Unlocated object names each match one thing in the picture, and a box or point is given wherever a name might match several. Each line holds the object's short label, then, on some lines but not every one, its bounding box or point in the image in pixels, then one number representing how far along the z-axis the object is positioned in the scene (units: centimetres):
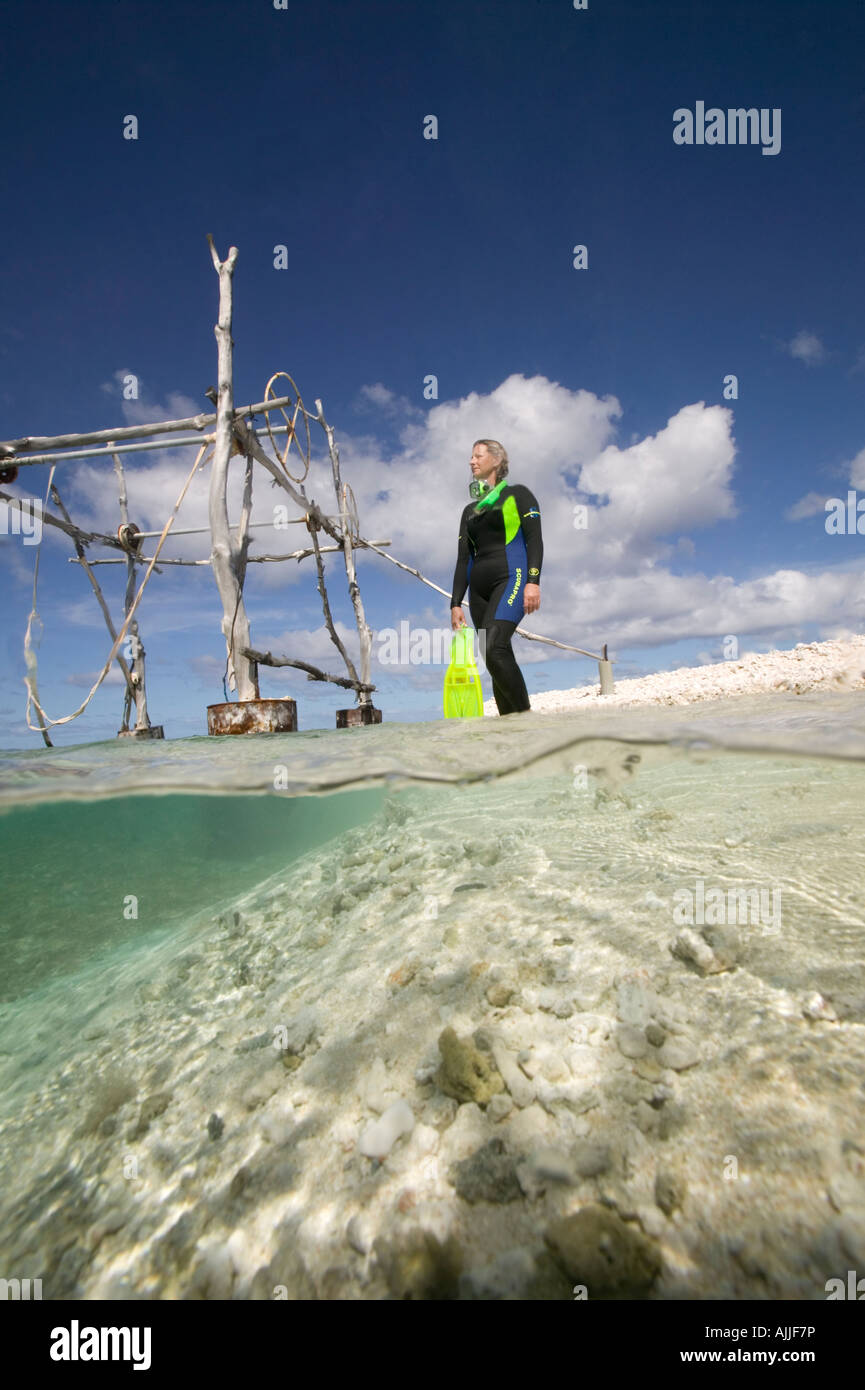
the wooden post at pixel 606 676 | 1503
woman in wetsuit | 635
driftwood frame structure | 704
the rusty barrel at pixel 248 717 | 659
